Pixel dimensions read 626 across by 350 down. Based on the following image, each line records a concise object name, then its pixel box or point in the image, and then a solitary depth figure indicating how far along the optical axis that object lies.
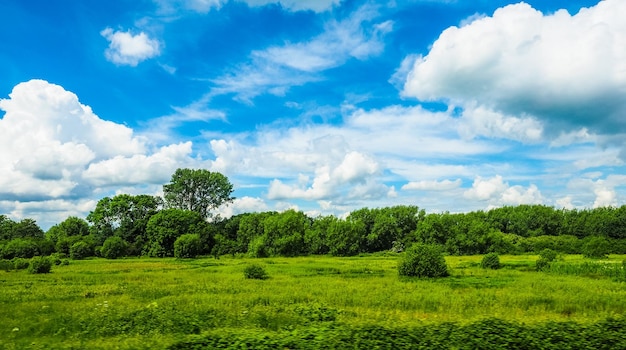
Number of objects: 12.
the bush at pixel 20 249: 74.69
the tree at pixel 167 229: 81.81
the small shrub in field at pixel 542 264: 42.30
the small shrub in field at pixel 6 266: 47.45
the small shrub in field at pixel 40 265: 41.09
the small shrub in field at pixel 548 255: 47.41
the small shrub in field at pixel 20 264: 49.02
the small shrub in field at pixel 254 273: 35.56
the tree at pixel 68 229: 99.38
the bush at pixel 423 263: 34.59
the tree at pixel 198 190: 99.19
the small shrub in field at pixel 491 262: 44.91
